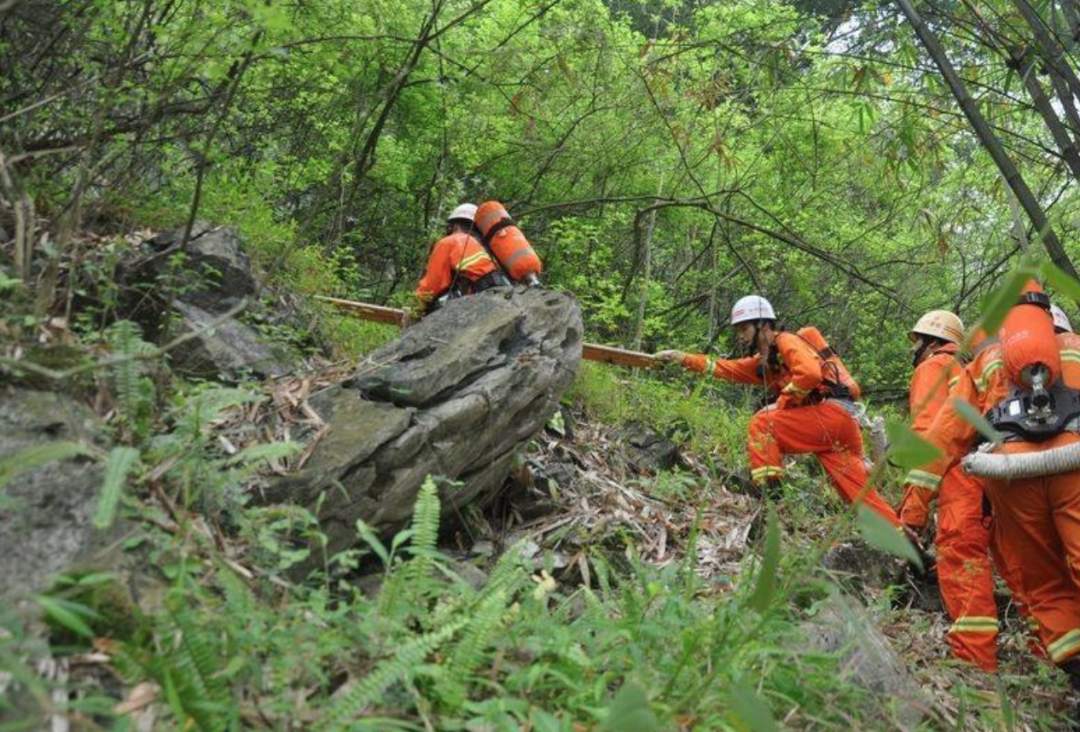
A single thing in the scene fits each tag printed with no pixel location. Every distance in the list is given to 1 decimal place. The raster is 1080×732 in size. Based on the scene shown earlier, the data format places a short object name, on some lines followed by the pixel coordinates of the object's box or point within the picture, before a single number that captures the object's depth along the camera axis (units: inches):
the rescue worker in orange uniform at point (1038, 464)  184.2
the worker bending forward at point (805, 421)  281.0
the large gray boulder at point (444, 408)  145.9
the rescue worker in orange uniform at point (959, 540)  200.2
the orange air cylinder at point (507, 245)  287.7
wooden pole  315.9
